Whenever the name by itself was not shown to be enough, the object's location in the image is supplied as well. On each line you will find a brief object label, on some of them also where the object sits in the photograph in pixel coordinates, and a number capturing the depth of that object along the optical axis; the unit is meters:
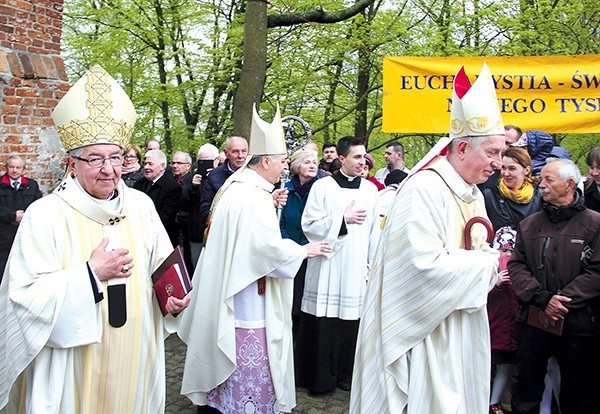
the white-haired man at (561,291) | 3.85
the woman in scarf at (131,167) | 7.45
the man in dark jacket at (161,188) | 6.87
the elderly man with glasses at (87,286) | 2.39
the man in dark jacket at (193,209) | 6.89
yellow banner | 6.50
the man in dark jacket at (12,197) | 6.14
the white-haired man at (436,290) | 2.80
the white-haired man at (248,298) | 3.95
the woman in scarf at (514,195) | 4.54
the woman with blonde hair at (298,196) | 5.63
